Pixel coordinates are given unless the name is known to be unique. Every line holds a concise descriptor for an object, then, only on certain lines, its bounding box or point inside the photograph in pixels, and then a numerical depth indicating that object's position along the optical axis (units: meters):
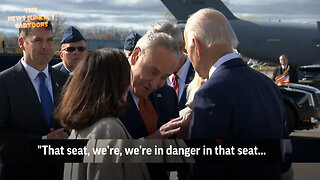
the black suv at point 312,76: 13.28
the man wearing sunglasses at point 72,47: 4.59
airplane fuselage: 23.47
